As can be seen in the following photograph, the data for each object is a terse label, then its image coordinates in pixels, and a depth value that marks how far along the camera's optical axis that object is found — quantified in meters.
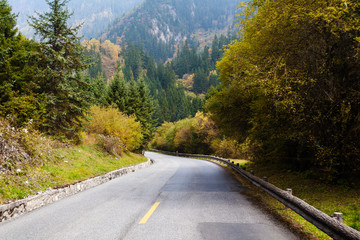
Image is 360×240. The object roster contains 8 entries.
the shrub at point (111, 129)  23.52
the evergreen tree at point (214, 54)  180.77
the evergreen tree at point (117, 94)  36.12
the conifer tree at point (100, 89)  38.50
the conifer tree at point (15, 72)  15.54
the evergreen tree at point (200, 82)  151.50
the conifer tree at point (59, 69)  17.34
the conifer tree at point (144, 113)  39.16
